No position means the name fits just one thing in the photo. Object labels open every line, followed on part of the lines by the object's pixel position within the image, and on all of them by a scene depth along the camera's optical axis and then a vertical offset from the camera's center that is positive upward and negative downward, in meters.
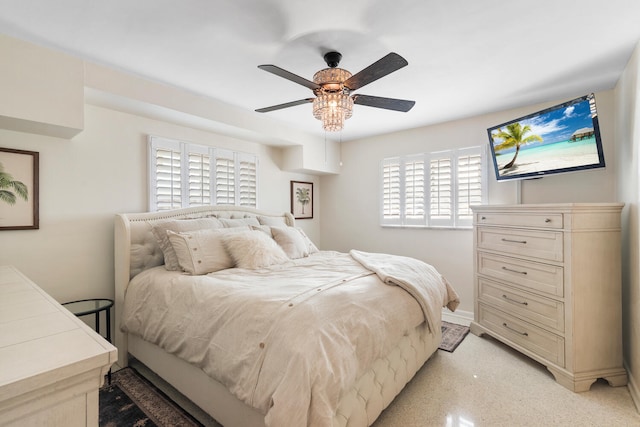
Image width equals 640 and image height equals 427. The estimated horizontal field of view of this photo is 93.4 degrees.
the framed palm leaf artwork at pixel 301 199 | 4.68 +0.22
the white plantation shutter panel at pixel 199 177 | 3.39 +0.43
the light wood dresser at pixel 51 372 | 0.66 -0.37
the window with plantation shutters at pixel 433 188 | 3.67 +0.32
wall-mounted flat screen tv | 2.40 +0.62
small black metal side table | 2.26 -0.74
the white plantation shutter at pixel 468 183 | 3.61 +0.34
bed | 1.37 -0.61
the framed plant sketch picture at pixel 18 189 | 2.22 +0.20
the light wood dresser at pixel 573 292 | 2.21 -0.62
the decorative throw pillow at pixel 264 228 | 3.22 -0.16
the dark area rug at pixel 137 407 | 1.85 -1.28
